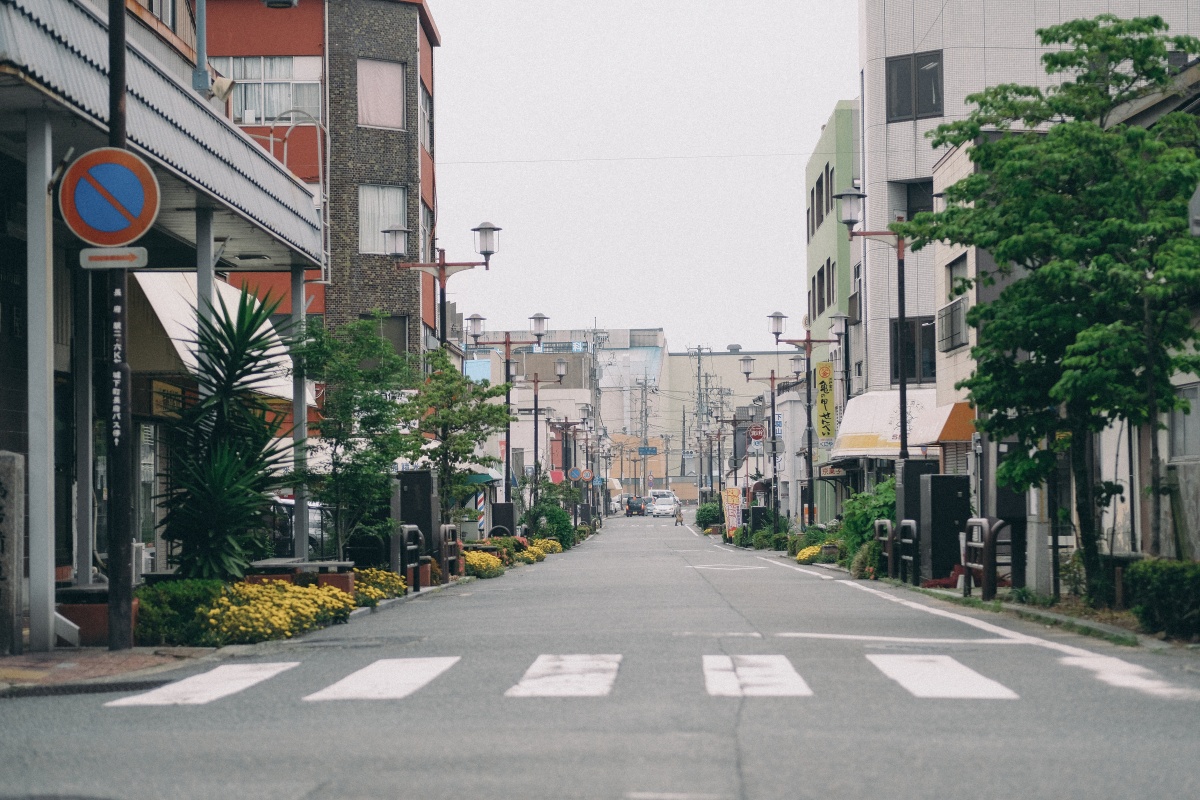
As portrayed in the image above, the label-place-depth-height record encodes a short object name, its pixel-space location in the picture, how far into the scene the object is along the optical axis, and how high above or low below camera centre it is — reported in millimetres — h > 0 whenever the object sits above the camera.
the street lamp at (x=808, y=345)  51281 +3438
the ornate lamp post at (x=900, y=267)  31516 +3631
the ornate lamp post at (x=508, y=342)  48438 +3454
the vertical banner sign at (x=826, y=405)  57156 +1420
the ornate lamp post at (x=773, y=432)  61553 +479
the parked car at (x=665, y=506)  133375 -5518
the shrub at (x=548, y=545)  48494 -3313
